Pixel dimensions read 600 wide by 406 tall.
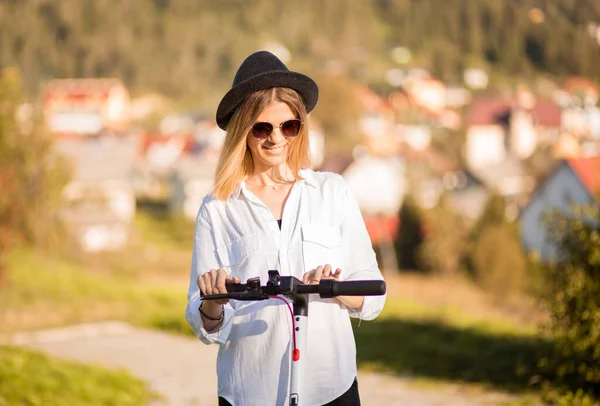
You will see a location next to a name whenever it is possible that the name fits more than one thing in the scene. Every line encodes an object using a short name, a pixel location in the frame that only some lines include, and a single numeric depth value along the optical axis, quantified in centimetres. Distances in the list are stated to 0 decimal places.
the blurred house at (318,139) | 7345
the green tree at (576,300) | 580
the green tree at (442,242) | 3991
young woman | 250
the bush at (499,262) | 3609
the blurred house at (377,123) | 8423
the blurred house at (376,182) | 6000
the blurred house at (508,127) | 8062
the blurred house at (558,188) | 3722
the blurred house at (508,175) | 6394
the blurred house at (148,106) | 10012
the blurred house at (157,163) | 7149
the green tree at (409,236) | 4278
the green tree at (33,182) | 2841
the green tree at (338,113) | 7950
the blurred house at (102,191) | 5181
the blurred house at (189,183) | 6506
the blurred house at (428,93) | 10312
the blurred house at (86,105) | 9338
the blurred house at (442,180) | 6007
